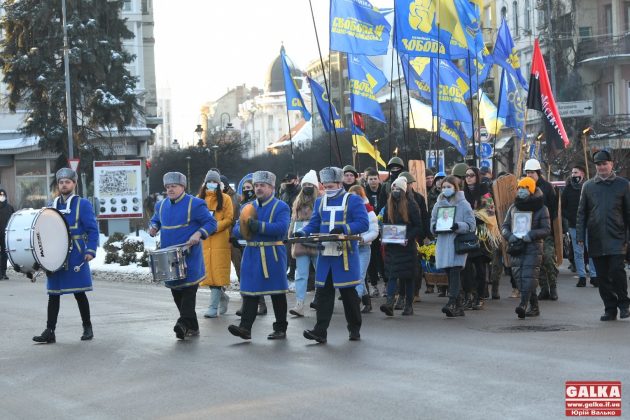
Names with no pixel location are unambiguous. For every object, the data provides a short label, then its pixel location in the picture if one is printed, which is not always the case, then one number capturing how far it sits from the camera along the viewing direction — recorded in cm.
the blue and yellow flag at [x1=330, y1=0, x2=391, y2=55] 2241
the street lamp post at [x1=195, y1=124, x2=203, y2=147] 5750
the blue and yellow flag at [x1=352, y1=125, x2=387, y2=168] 2486
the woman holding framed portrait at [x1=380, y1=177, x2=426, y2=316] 1475
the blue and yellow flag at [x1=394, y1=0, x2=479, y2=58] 2361
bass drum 1234
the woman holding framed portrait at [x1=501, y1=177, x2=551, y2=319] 1391
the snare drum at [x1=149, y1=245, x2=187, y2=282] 1242
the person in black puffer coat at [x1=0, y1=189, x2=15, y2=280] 2519
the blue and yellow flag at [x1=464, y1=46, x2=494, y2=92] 3447
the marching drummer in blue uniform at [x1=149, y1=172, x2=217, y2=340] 1266
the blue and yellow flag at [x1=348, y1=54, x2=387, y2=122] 2409
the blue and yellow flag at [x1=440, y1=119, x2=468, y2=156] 2833
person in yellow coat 1505
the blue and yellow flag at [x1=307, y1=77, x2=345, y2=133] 2643
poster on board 3481
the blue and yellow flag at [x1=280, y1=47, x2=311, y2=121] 2767
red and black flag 2258
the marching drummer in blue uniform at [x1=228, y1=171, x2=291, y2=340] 1233
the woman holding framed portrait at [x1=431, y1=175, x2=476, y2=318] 1452
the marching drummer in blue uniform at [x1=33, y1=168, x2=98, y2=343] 1279
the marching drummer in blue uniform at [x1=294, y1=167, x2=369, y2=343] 1205
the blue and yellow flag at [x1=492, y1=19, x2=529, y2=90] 2753
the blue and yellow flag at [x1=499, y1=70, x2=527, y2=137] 2930
